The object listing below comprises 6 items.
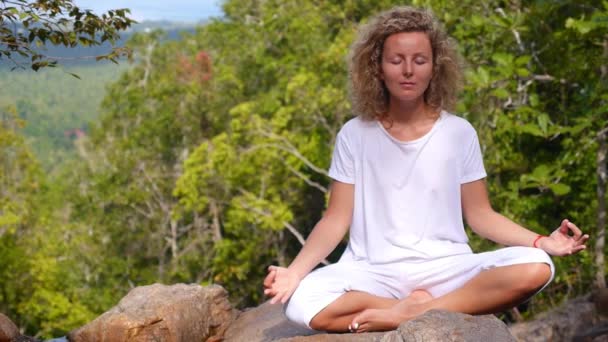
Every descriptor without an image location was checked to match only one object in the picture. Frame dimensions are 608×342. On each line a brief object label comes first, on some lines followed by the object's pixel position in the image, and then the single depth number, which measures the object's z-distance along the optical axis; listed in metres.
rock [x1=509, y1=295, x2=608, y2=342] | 5.54
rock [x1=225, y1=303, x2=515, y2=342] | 2.72
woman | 3.04
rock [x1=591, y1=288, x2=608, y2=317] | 5.61
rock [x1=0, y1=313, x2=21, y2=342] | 3.61
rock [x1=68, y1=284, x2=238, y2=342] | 3.55
